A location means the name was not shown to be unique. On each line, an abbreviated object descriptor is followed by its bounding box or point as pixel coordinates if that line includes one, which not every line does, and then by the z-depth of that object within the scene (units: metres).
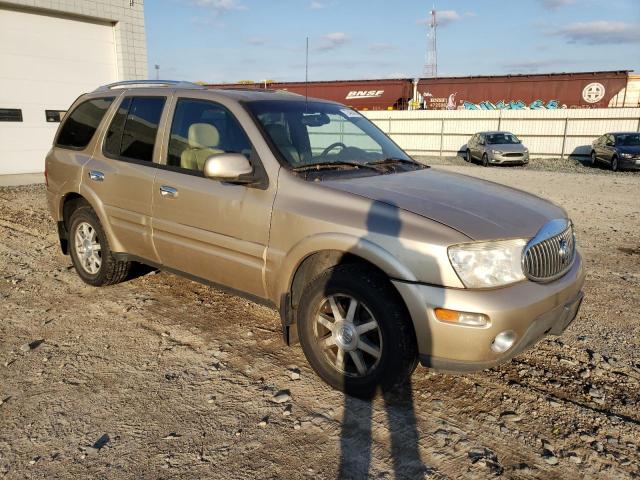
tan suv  2.71
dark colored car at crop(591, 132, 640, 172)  19.22
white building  12.97
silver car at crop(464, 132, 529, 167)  21.33
